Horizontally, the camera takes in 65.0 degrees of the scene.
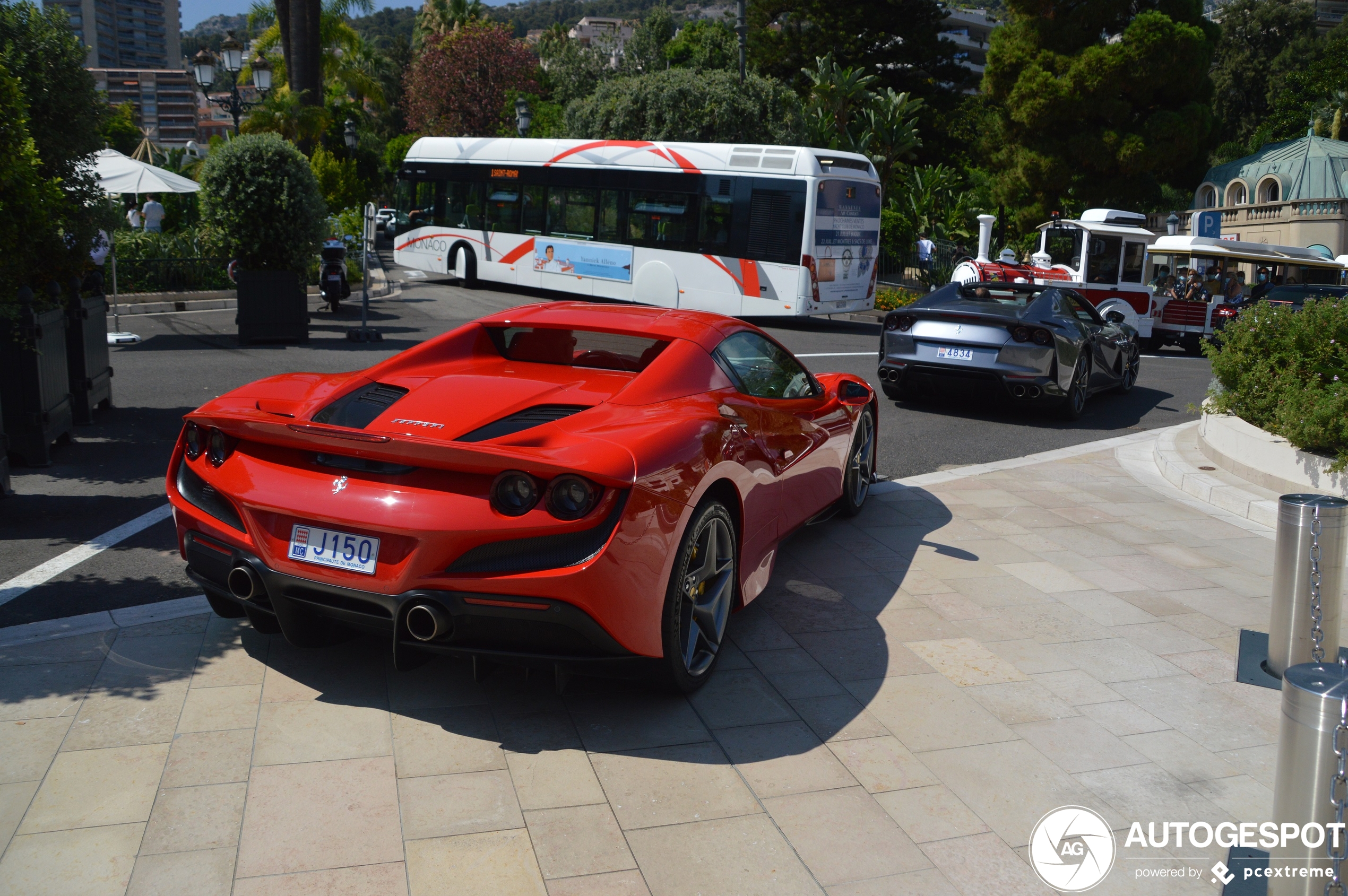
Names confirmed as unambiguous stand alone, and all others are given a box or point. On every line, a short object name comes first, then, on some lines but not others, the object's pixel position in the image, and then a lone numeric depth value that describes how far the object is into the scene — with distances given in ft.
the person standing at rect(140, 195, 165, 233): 74.18
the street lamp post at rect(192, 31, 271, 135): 68.08
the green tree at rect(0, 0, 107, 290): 26.89
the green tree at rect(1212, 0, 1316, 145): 224.33
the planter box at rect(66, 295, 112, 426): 29.07
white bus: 62.54
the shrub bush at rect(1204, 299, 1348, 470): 23.40
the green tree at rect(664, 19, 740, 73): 177.27
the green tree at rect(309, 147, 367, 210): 90.33
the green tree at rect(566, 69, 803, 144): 116.78
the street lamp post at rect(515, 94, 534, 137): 91.30
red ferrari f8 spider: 11.37
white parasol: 54.08
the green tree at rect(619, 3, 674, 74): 186.39
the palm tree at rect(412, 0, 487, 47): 233.96
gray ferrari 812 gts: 33.40
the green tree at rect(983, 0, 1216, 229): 113.91
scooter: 63.21
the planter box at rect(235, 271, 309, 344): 48.16
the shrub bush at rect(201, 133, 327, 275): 48.19
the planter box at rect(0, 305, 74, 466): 24.72
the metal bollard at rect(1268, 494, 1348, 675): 13.85
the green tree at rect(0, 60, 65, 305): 18.97
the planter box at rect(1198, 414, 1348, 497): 23.47
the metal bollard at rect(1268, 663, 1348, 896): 8.14
